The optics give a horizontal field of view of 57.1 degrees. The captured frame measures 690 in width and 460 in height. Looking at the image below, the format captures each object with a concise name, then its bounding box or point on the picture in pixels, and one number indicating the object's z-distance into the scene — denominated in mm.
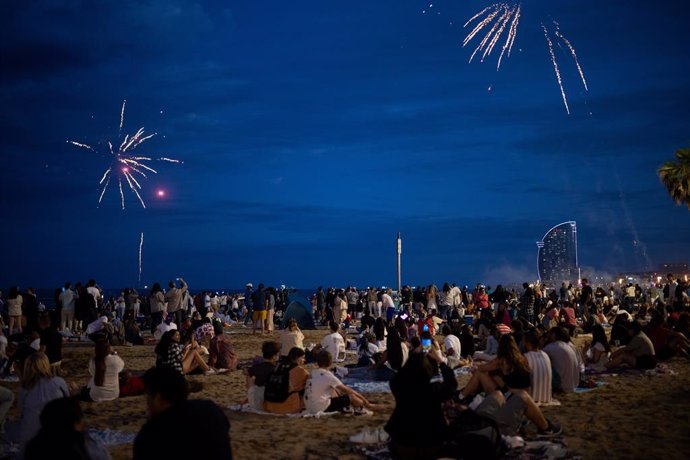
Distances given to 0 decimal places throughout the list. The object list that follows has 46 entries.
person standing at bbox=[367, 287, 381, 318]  29750
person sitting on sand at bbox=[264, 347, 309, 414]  9883
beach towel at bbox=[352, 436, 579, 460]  7230
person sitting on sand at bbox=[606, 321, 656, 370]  13766
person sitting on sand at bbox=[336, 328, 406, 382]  12789
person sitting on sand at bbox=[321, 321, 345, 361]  15773
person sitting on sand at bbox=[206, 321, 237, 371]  15117
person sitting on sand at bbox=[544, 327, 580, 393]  11469
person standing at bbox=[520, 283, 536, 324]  25656
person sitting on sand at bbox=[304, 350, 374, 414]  9758
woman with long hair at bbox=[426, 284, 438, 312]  28803
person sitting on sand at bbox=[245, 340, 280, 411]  10242
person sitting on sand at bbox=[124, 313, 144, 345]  21344
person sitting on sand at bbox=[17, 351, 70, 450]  7207
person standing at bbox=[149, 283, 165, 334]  22078
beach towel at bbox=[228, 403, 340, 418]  9719
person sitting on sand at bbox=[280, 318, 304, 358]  15180
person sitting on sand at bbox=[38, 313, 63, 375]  12547
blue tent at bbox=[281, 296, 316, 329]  26938
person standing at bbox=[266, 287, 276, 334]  25359
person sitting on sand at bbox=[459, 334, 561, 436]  7969
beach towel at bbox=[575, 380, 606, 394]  11633
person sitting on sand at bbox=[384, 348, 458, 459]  6223
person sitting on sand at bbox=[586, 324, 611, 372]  14117
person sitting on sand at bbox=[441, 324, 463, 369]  14266
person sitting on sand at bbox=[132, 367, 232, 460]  4391
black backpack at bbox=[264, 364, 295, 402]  9875
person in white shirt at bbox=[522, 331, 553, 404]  10062
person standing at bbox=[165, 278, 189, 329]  22436
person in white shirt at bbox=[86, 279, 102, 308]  22141
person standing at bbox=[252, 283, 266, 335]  24097
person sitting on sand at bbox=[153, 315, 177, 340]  16625
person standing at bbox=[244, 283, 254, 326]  33572
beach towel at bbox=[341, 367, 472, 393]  12203
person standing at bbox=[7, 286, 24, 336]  20234
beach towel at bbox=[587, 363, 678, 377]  13523
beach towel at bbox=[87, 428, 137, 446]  8273
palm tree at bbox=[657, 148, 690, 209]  30672
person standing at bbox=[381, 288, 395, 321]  27156
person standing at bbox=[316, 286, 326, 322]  33784
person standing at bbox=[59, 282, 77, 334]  21672
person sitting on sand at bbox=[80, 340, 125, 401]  11219
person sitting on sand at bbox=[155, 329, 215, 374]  11914
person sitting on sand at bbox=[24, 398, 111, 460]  4188
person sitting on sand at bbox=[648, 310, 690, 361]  15164
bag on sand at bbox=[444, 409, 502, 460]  6480
